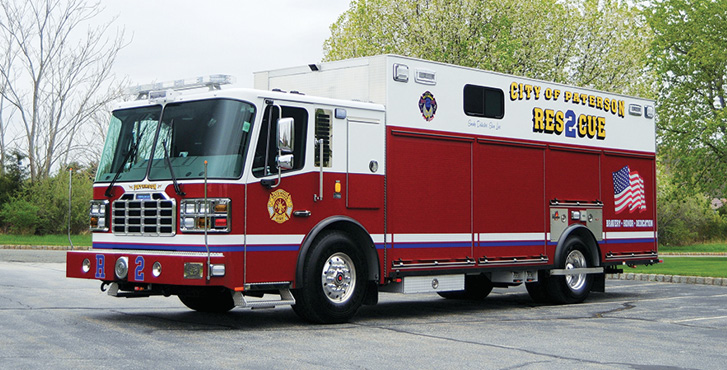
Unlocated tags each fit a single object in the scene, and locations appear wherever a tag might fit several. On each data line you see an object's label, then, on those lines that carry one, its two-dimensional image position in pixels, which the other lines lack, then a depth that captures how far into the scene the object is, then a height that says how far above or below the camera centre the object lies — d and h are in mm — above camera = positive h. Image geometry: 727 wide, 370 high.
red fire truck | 10125 +503
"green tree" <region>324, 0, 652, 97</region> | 31891 +7184
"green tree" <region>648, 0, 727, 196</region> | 33875 +5616
